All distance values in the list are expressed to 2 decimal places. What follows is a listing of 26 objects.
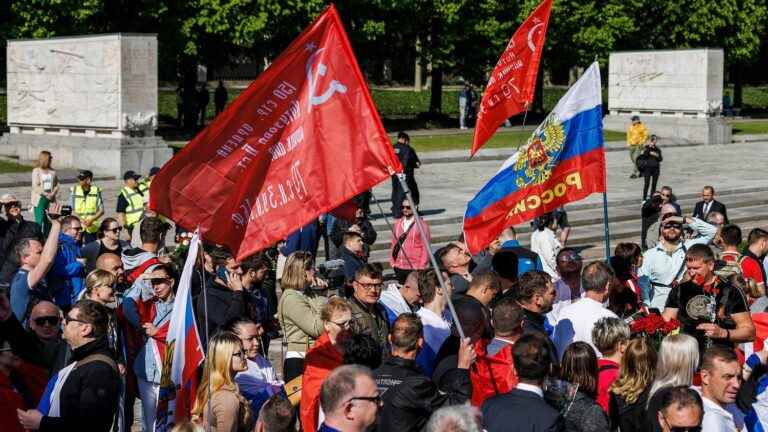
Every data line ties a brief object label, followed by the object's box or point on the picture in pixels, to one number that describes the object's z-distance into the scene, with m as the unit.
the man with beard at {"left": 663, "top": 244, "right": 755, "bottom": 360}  8.76
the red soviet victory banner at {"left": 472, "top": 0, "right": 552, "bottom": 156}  12.93
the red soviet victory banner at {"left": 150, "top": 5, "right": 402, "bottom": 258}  7.77
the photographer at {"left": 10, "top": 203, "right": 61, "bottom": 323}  9.73
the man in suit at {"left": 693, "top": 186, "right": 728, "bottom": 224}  18.75
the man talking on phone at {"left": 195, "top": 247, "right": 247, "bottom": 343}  9.34
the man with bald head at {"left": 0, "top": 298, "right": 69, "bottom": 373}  7.82
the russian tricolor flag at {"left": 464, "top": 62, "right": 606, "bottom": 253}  10.11
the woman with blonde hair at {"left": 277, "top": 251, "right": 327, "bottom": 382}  9.17
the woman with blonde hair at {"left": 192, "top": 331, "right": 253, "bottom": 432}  7.16
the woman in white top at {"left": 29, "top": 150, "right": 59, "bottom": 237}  18.47
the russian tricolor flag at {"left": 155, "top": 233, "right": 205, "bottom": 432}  7.30
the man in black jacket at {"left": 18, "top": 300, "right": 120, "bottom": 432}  6.93
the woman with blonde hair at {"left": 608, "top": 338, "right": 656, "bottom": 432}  7.42
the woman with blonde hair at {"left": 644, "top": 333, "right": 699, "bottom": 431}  7.20
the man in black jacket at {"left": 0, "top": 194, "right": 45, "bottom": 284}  11.35
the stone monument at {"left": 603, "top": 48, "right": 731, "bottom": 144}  41.81
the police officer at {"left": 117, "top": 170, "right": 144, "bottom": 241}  16.88
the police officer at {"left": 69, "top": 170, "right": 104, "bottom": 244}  17.06
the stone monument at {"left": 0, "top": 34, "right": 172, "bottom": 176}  28.50
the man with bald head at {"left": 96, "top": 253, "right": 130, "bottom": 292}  9.91
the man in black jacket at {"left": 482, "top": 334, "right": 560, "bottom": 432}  6.30
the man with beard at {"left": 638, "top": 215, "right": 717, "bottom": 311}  12.23
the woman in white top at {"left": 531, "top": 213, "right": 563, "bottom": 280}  15.02
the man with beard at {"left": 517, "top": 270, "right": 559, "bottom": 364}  8.71
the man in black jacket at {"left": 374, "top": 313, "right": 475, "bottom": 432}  6.93
